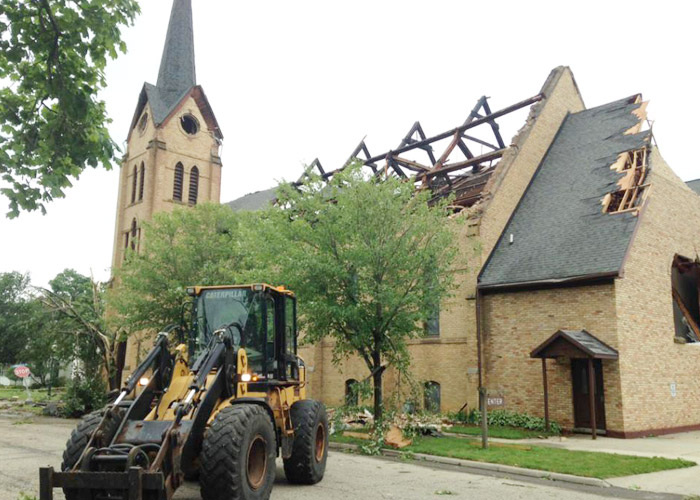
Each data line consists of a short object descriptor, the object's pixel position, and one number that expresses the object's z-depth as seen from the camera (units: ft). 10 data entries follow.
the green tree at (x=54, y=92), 23.97
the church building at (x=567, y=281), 59.36
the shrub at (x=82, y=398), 82.53
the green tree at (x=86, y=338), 93.09
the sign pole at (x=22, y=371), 112.66
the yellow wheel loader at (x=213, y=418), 22.18
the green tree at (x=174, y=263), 83.35
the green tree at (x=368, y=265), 53.88
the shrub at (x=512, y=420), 60.44
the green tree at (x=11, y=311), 177.27
